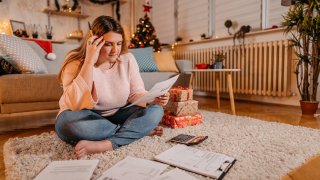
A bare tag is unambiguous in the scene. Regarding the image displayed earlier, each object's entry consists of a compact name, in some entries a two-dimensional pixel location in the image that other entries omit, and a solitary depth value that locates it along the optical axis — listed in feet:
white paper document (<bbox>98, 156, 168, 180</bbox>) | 2.55
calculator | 3.86
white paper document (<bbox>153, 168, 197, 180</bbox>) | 2.50
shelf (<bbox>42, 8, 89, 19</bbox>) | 12.25
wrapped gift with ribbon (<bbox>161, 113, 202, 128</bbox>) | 5.22
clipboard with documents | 2.78
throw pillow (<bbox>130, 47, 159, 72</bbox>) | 8.48
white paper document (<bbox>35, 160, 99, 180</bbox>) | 2.58
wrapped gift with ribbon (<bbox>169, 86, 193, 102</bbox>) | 5.39
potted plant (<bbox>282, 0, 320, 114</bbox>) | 6.59
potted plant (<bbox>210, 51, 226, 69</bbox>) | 7.85
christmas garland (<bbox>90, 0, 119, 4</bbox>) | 13.83
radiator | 8.43
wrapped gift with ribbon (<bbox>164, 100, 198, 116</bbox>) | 5.33
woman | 3.33
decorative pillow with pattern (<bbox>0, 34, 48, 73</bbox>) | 5.41
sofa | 5.11
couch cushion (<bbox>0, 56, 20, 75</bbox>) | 5.48
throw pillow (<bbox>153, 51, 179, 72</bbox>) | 9.20
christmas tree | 13.52
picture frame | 11.29
